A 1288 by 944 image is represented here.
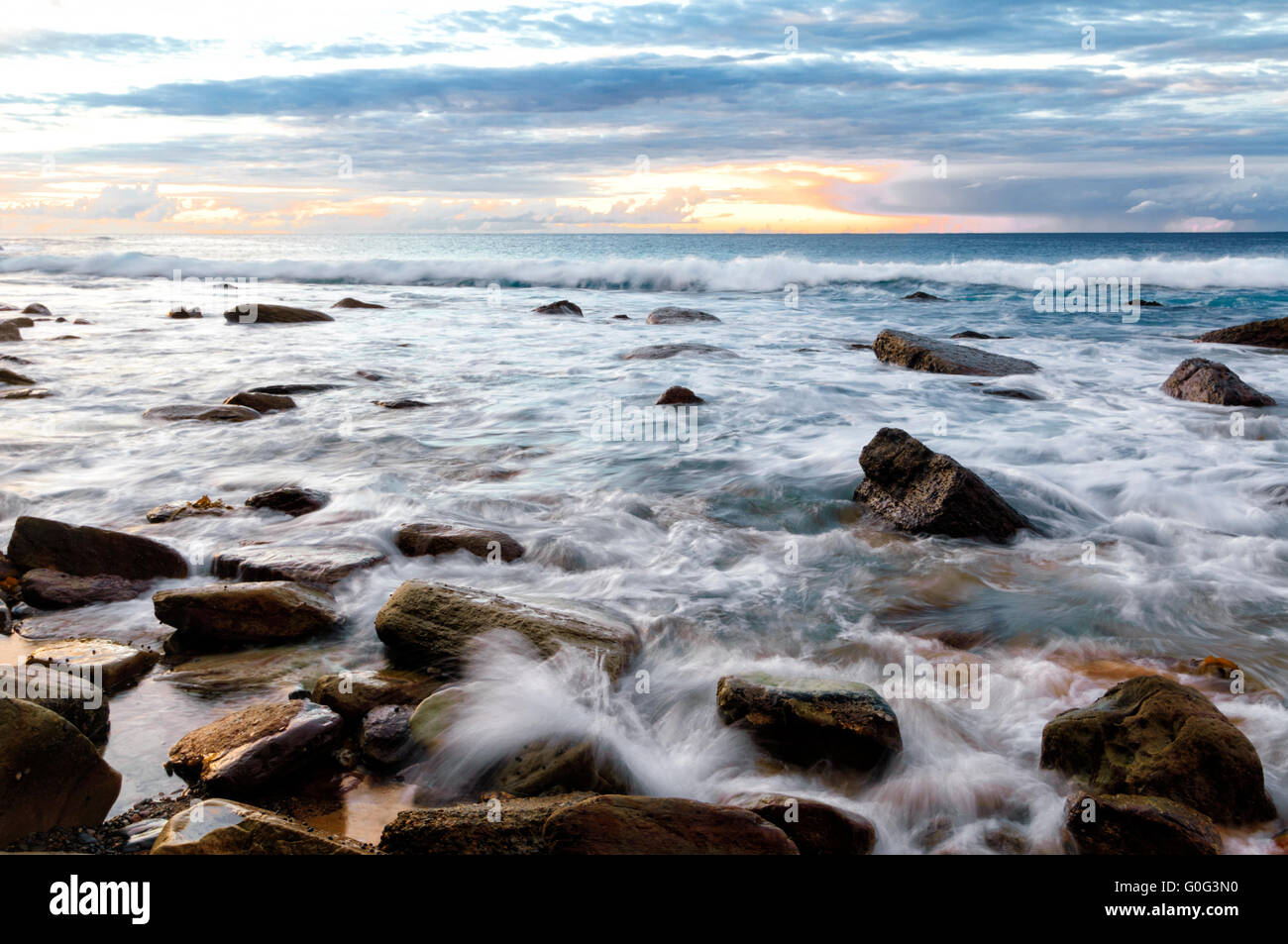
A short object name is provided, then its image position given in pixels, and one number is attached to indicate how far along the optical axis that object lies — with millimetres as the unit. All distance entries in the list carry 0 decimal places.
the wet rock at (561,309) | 22062
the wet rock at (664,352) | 14227
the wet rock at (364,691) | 3498
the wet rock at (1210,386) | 9828
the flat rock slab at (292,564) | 4836
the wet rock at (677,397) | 10250
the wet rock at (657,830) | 2494
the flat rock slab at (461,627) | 3938
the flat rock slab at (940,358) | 12328
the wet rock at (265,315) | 18375
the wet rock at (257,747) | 3002
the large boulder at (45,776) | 2588
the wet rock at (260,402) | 9656
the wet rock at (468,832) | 2508
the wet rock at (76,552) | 4824
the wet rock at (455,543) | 5398
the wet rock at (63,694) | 3117
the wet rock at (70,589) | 4547
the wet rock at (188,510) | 5991
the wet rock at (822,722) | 3330
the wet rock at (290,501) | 6207
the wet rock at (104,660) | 3650
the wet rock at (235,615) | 4164
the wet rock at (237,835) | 2383
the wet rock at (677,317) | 19969
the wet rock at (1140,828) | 2682
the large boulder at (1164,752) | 2984
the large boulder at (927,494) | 5703
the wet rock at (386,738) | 3268
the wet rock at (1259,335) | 14867
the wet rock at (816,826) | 2809
